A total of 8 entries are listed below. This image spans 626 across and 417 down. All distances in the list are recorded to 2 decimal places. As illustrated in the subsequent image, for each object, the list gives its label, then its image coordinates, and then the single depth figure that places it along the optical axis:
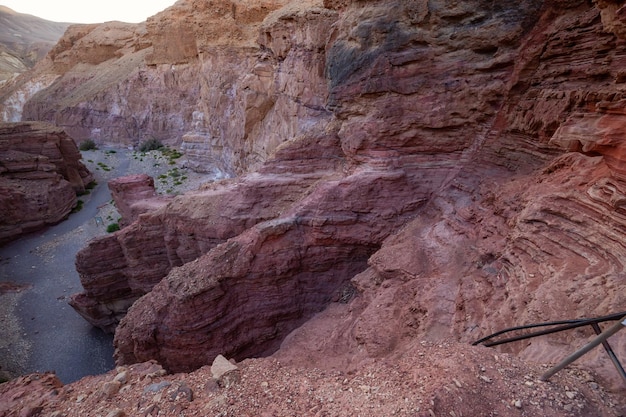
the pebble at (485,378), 3.18
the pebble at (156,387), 4.62
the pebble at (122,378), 5.15
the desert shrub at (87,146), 36.03
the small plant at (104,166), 30.68
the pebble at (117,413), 4.22
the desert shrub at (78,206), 23.68
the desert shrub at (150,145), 34.70
